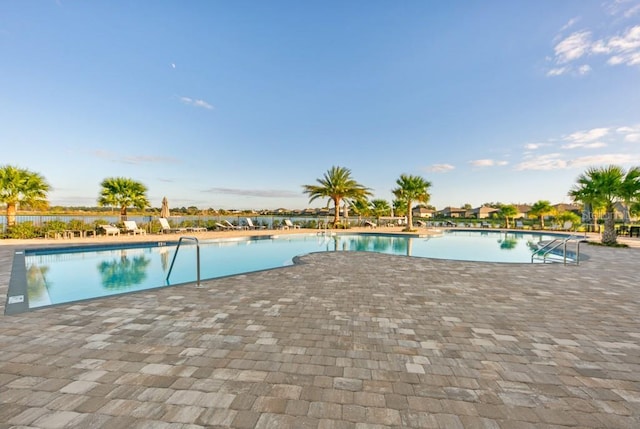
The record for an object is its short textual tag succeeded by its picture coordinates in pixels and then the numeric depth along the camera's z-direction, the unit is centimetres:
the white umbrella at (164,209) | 2034
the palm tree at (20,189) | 1361
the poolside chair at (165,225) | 1858
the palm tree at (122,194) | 1862
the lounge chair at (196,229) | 2031
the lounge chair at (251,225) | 2432
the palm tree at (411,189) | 2333
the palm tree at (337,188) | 2588
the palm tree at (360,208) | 3903
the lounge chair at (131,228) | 1705
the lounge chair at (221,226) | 2275
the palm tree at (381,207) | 4112
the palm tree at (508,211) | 2880
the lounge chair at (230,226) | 2343
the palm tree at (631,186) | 1203
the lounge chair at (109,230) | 1630
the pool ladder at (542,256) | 1102
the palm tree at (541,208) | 2799
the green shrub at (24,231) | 1387
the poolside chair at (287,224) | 2546
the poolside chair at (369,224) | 2975
